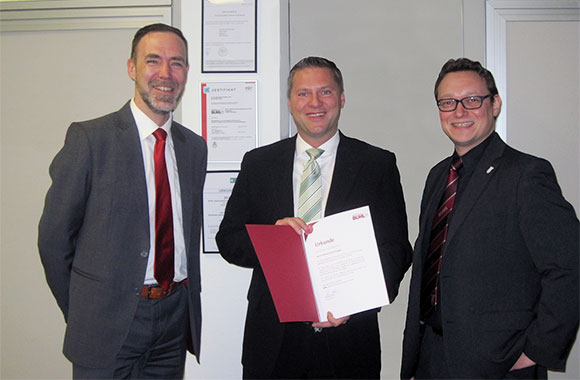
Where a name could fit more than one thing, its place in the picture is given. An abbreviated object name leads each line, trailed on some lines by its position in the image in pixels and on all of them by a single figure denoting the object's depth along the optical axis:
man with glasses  1.68
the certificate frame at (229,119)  3.04
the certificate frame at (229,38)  3.03
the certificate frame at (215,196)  3.06
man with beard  1.98
